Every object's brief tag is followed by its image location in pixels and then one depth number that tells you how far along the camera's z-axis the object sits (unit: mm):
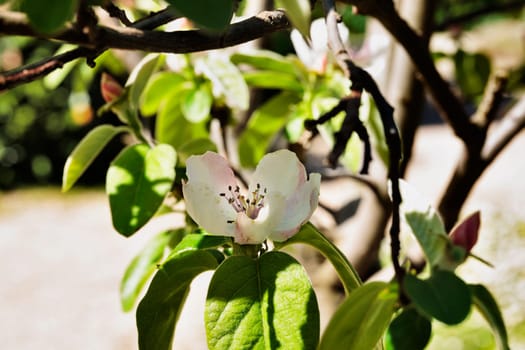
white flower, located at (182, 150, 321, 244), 599
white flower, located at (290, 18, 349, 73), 761
